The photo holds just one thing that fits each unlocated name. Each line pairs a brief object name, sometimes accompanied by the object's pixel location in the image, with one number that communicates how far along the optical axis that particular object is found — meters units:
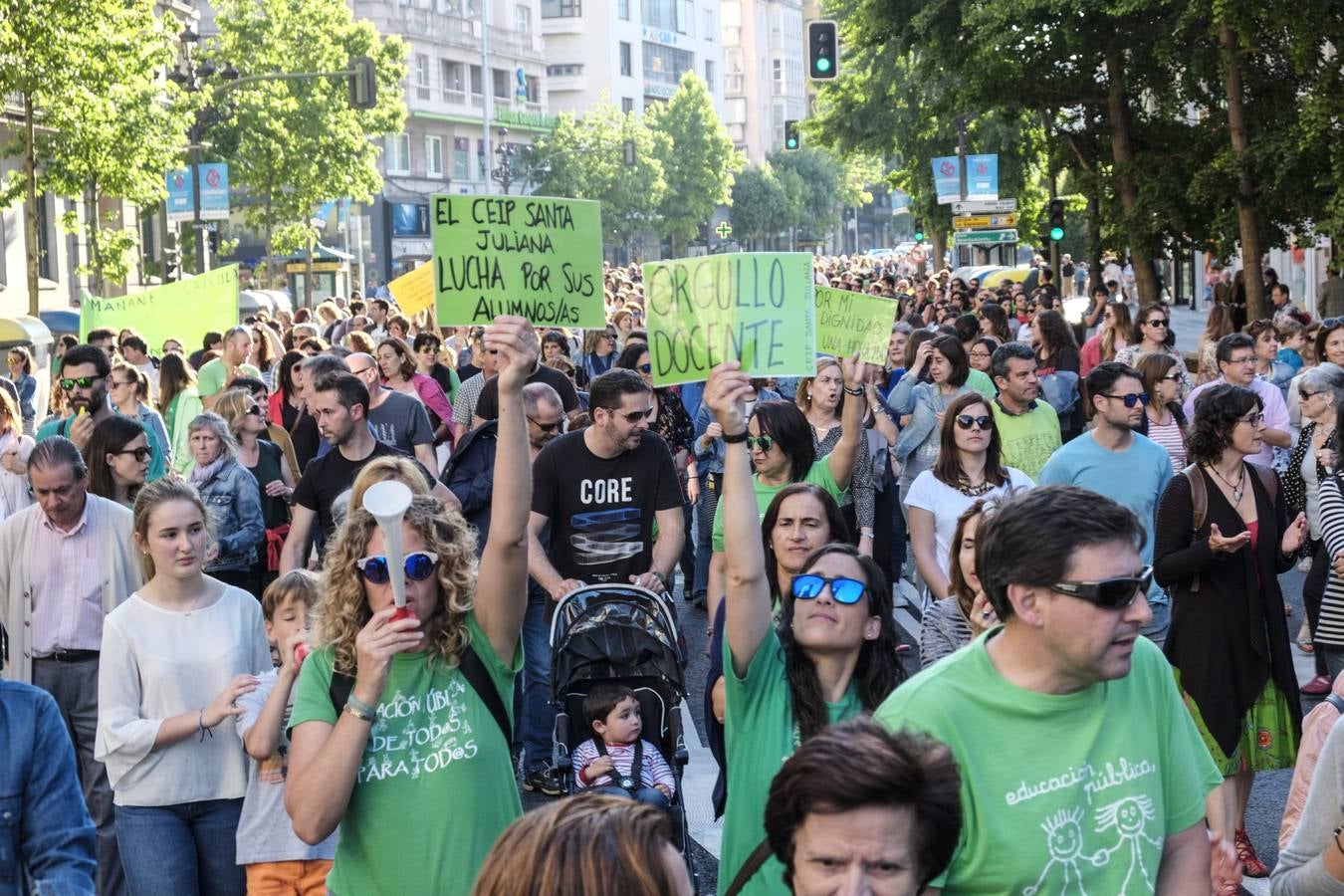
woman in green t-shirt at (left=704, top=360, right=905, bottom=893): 4.29
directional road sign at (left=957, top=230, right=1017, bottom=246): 41.84
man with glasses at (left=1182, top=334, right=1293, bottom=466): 10.72
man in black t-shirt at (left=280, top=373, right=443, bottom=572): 8.02
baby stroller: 6.77
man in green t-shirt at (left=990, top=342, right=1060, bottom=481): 9.34
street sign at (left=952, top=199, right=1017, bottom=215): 40.00
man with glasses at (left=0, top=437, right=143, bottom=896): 6.71
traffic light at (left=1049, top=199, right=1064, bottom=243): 33.38
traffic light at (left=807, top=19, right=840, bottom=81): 23.09
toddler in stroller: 6.59
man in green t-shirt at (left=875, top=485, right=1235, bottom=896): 3.21
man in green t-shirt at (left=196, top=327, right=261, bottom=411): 13.37
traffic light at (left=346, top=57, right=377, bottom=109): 30.44
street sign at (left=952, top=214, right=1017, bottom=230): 40.88
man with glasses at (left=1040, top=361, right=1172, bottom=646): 7.61
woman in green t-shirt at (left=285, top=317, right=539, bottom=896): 3.84
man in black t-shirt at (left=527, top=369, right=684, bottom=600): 7.84
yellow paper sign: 16.45
